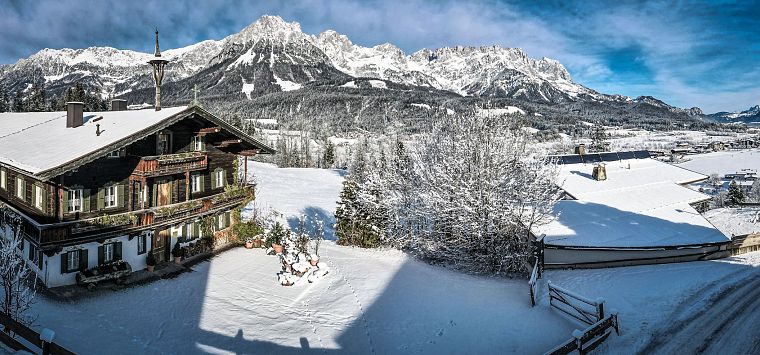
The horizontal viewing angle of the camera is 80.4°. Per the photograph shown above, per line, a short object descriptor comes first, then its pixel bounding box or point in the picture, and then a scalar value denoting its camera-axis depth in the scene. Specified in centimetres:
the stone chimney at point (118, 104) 3061
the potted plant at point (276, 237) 2690
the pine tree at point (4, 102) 9528
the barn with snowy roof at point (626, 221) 2728
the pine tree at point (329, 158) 10919
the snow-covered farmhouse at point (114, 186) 1948
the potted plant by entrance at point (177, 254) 2450
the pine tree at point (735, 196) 5929
